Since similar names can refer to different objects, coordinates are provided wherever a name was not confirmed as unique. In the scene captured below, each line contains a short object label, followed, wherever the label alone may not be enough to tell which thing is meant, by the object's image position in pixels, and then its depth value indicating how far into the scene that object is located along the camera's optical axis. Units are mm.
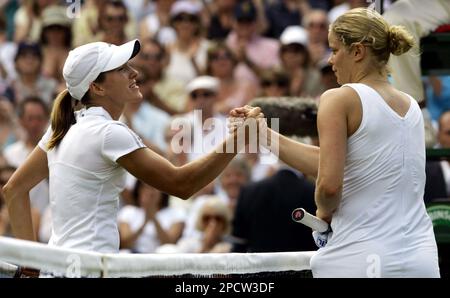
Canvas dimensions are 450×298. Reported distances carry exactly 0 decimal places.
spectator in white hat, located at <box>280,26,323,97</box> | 11102
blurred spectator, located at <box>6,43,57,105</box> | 11562
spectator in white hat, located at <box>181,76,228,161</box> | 9819
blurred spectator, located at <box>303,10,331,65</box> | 11461
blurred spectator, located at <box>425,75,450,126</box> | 8438
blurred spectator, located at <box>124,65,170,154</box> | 11078
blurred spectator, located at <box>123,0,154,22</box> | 12305
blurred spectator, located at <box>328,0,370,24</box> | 11130
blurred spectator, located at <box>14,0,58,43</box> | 12242
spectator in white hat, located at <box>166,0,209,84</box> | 11766
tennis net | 4406
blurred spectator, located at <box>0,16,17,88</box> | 11688
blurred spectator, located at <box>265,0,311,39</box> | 11984
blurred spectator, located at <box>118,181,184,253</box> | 9883
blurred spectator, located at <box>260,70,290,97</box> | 10884
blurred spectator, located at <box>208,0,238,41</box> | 12227
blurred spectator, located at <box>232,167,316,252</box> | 8516
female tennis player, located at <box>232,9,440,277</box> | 4402
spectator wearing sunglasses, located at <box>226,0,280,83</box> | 11656
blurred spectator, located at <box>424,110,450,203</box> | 7270
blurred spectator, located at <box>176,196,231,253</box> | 9477
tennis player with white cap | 4840
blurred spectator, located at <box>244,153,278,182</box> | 10092
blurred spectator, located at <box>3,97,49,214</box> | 10797
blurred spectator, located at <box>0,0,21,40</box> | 12539
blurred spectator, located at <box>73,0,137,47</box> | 11777
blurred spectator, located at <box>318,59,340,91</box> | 9812
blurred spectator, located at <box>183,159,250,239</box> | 9906
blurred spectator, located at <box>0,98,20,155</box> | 11156
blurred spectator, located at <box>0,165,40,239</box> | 9797
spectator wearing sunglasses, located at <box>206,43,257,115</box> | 11352
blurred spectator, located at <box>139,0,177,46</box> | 12102
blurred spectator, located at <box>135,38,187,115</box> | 11461
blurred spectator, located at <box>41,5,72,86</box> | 11883
